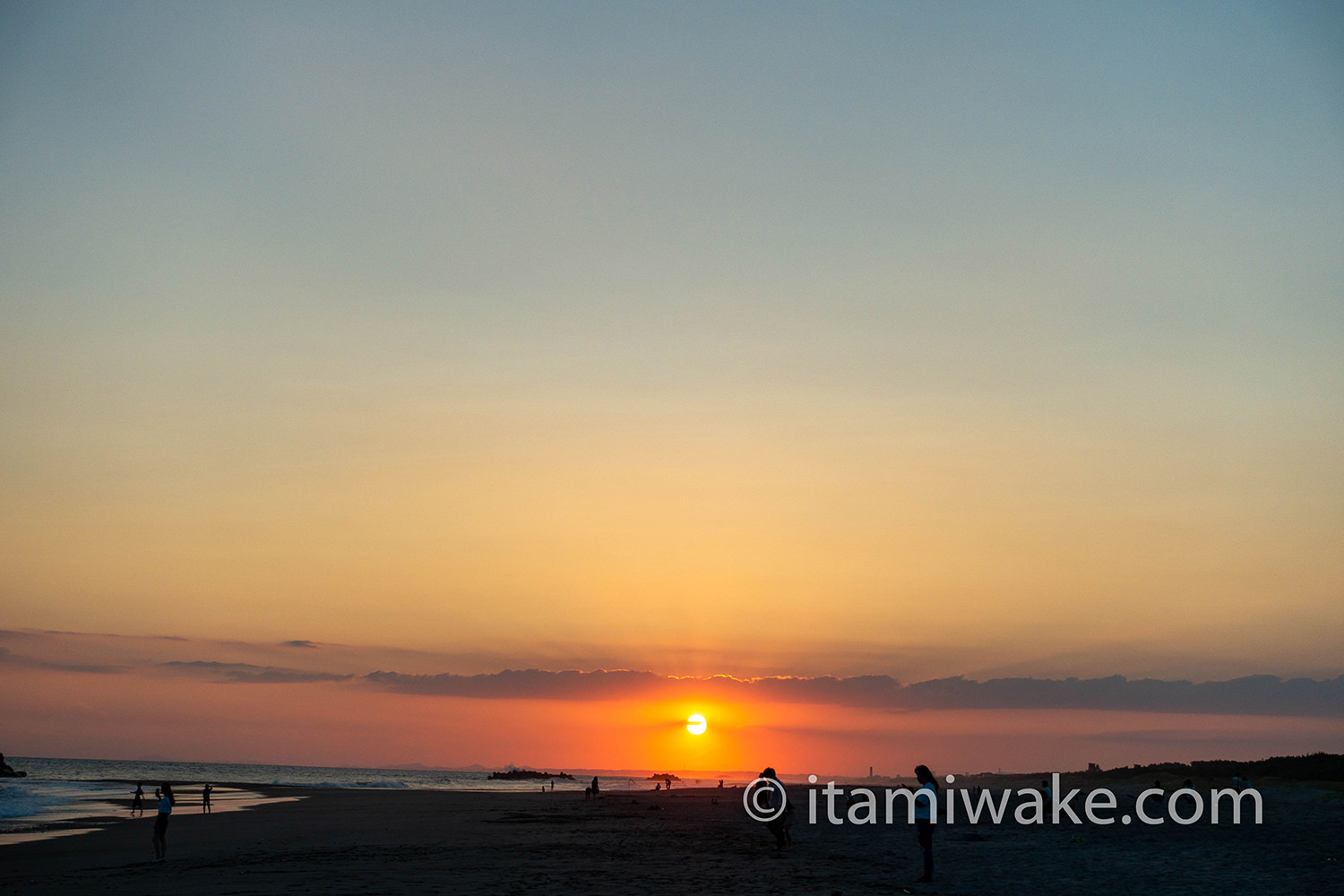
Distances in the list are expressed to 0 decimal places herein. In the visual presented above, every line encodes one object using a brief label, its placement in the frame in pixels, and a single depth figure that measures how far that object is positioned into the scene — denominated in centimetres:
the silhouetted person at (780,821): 2833
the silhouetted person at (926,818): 2034
